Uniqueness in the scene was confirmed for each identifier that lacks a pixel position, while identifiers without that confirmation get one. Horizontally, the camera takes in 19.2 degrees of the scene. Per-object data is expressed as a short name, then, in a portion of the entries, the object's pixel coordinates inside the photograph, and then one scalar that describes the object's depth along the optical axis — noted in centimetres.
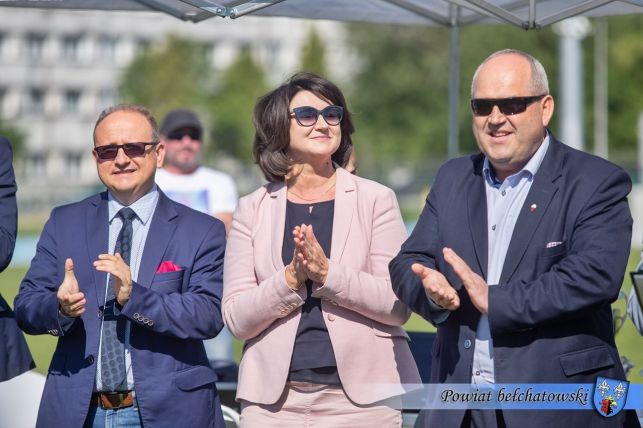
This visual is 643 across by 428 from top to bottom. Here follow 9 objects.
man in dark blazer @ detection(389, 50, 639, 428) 622
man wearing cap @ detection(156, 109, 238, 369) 1443
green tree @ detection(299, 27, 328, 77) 10687
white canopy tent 853
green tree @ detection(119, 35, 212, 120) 9029
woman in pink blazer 708
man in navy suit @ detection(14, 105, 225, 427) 702
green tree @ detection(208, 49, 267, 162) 9561
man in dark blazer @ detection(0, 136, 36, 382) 758
